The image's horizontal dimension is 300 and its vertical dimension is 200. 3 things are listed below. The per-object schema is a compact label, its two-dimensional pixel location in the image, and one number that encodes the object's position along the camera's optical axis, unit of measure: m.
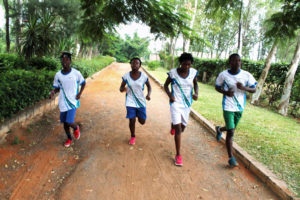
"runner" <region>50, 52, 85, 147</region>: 3.80
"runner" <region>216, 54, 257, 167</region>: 3.48
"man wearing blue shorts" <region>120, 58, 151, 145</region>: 4.05
